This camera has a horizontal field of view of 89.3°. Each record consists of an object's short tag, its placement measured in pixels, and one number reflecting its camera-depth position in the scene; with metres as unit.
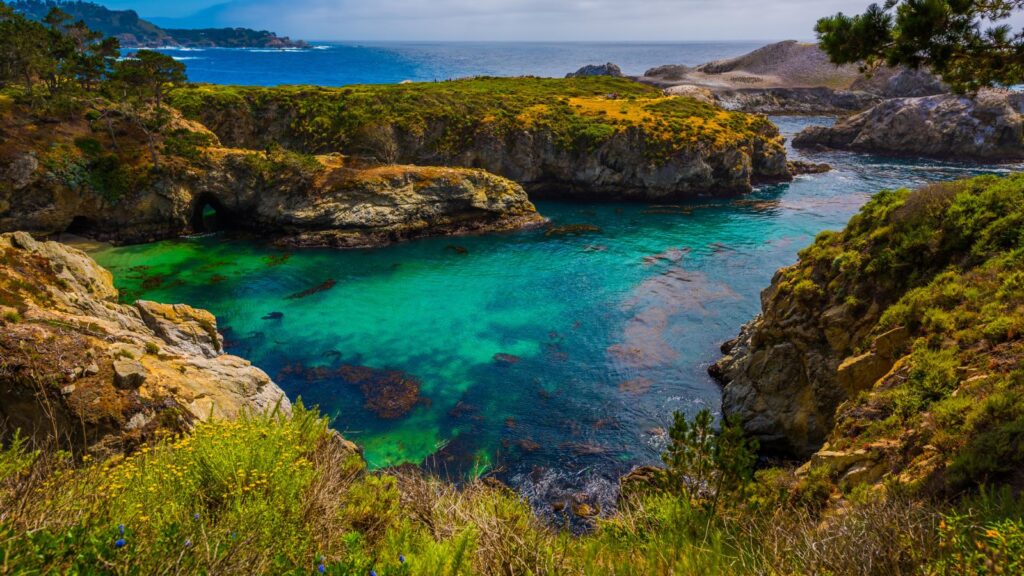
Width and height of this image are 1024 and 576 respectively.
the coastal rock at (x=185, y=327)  20.22
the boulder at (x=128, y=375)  12.73
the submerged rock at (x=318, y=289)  34.78
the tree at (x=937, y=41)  9.27
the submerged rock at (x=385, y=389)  22.94
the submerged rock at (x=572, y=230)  48.41
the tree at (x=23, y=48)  45.84
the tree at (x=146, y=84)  44.31
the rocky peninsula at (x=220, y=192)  40.06
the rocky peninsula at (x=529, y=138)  58.97
